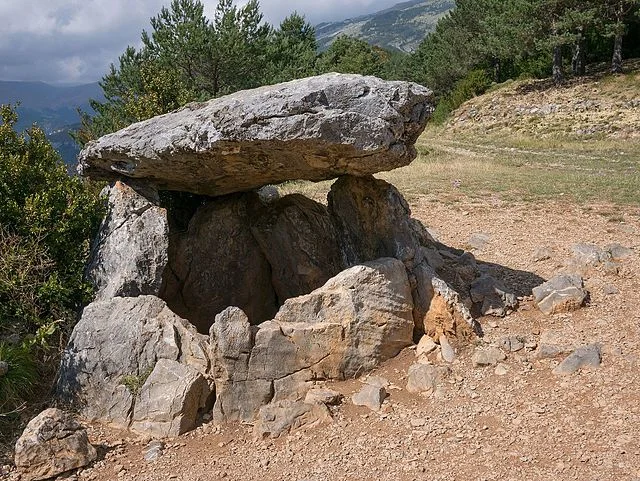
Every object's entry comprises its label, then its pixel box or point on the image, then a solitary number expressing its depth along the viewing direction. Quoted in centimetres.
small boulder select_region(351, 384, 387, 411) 785
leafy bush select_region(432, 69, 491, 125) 5016
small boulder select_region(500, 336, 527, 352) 880
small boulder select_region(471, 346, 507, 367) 851
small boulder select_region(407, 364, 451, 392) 815
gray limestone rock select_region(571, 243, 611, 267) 1153
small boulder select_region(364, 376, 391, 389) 824
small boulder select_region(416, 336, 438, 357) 881
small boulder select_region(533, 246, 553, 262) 1235
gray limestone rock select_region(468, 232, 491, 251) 1348
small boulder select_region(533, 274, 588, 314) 980
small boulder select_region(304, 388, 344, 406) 784
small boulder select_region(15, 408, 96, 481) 674
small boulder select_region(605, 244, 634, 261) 1174
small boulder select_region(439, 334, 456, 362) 862
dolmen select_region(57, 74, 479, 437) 798
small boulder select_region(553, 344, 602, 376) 813
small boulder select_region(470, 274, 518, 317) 997
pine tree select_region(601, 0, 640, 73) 3819
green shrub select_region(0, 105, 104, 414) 834
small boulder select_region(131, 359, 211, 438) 758
